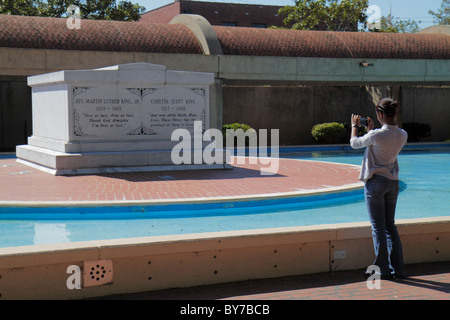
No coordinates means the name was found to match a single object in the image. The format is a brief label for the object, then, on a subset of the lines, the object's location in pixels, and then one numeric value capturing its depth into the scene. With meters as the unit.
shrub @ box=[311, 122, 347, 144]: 24.28
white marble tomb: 12.96
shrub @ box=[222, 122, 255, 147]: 22.43
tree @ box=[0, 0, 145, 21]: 33.25
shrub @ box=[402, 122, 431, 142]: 26.20
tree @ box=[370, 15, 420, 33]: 67.16
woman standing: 5.74
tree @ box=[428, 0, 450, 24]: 65.10
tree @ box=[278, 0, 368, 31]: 36.62
